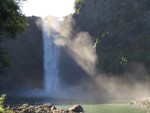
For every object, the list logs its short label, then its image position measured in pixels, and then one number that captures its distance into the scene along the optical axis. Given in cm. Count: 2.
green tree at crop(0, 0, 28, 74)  3244
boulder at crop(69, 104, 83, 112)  6269
